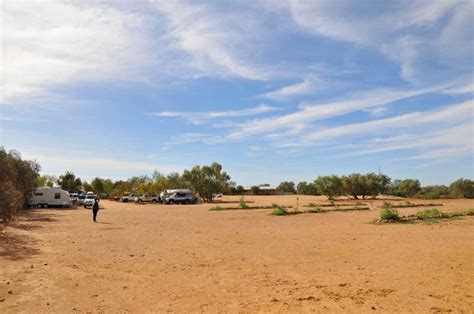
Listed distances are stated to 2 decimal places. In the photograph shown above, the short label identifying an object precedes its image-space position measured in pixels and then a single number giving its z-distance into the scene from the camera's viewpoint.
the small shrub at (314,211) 38.75
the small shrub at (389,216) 26.53
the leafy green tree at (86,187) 121.82
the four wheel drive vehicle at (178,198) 65.50
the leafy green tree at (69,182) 109.00
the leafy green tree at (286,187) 150.15
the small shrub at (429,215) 27.92
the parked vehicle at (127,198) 78.32
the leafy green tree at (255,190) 132.50
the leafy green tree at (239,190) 135.68
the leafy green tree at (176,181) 82.91
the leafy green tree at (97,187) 119.14
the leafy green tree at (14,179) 21.25
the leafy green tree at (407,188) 88.25
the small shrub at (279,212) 35.78
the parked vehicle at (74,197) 69.06
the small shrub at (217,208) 46.06
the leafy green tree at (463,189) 73.44
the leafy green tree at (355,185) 75.94
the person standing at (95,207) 28.91
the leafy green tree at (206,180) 75.94
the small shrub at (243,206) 48.25
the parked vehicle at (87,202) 54.91
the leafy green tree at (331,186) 75.19
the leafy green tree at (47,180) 100.47
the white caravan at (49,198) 52.47
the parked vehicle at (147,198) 73.38
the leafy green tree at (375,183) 76.12
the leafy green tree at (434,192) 73.30
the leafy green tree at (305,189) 121.36
